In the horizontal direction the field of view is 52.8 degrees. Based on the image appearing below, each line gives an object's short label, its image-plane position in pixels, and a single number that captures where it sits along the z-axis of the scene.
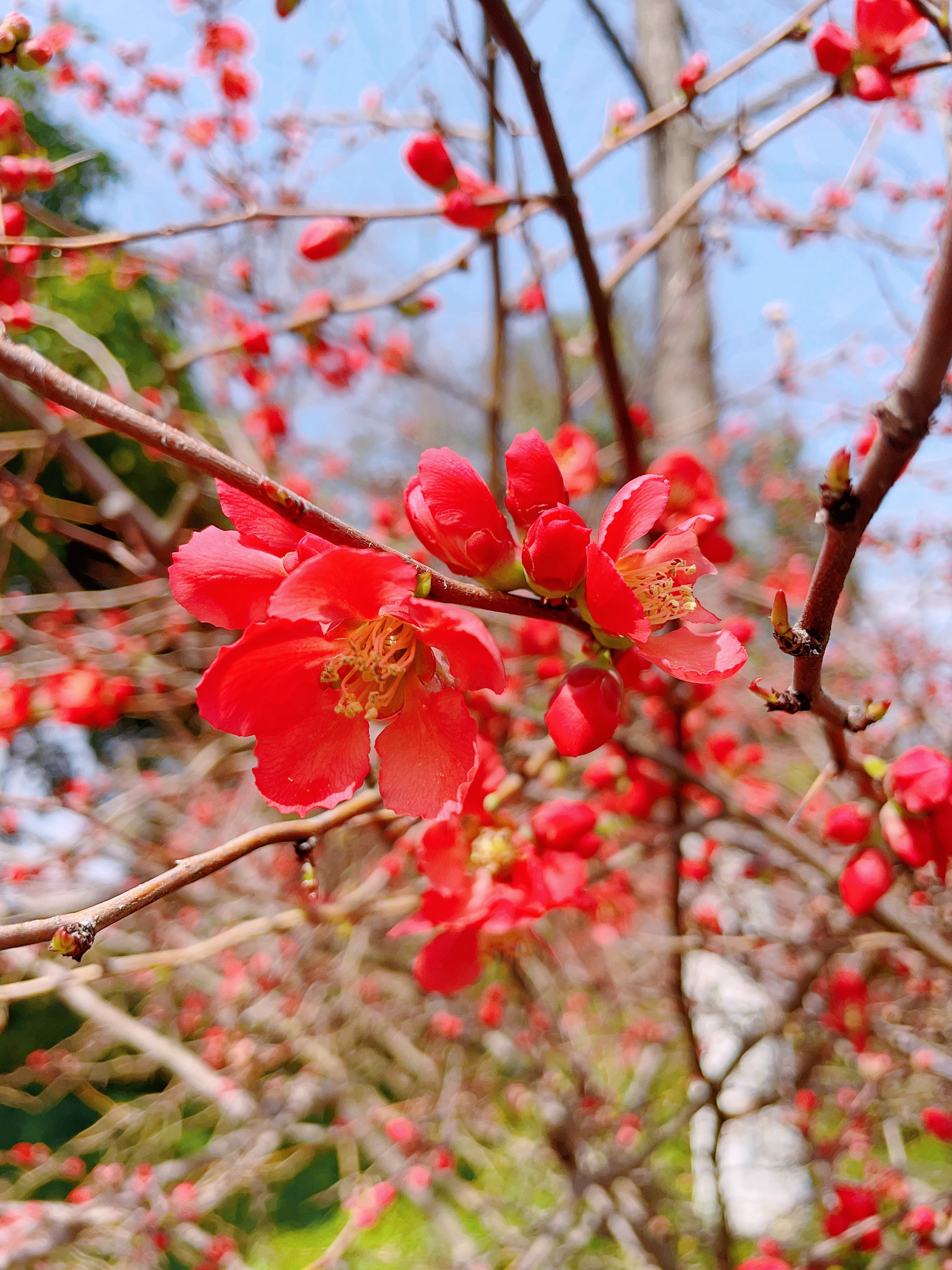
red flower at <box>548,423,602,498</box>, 0.30
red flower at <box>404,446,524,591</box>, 0.12
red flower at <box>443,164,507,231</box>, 0.24
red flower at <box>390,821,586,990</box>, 0.18
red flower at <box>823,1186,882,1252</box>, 0.34
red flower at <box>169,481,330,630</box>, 0.12
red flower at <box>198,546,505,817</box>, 0.12
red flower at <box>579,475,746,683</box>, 0.12
